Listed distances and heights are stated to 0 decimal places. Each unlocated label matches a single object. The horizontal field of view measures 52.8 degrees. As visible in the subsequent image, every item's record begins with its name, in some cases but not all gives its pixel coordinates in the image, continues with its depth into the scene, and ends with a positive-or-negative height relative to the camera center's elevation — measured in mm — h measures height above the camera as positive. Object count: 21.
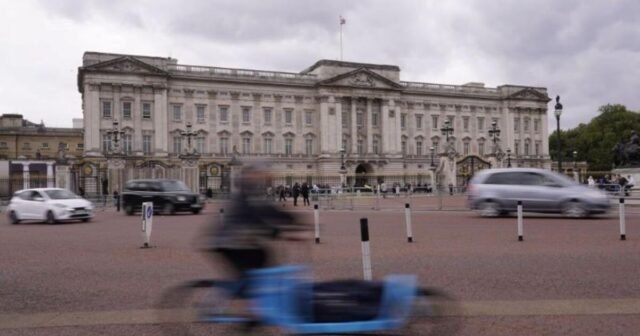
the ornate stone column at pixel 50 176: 48469 +535
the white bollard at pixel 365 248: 7656 -832
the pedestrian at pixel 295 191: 39569 -712
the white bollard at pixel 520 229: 14359 -1174
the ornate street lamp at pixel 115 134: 59769 +5084
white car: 23984 -870
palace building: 73125 +8290
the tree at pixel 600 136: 101000 +6471
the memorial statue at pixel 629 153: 34469 +1202
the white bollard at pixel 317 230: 14895 -1219
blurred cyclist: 5480 -403
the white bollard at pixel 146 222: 14461 -896
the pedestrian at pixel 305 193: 40969 -861
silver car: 21641 -618
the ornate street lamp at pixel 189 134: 66900 +5406
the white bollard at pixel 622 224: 14102 -1091
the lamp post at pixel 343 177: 57894 +189
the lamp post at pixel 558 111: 36025 +3634
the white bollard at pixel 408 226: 14599 -1107
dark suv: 29688 -685
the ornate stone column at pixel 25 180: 47438 +297
